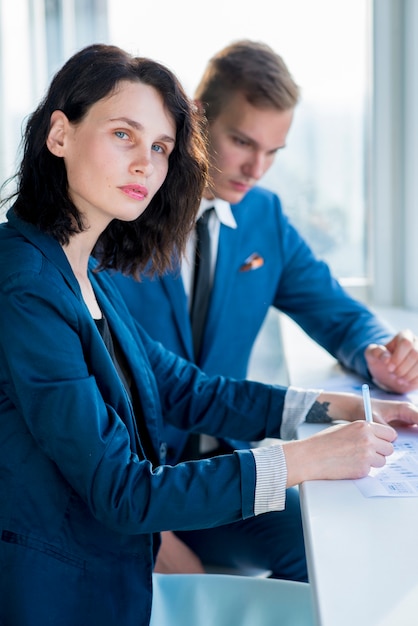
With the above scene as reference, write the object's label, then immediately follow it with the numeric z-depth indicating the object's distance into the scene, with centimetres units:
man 156
